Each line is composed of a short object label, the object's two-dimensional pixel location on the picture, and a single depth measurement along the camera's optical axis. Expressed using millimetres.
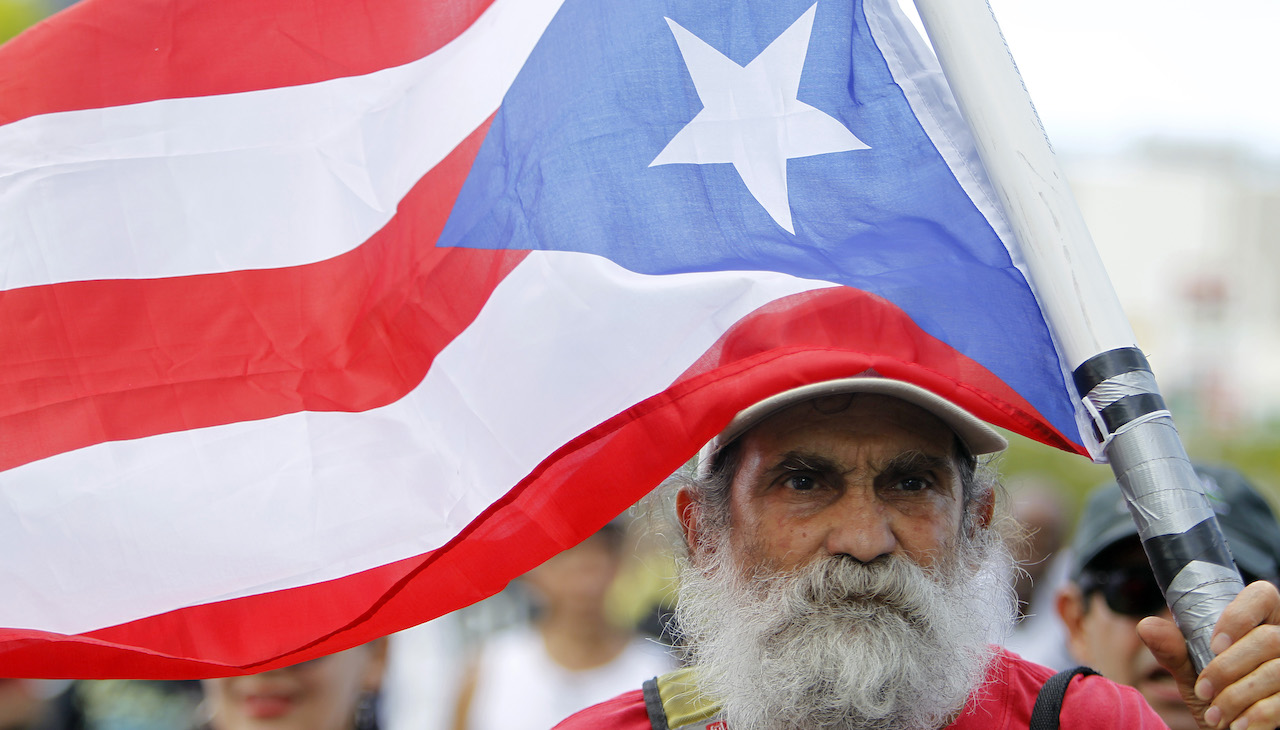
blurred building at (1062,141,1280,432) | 40469
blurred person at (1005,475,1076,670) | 5086
